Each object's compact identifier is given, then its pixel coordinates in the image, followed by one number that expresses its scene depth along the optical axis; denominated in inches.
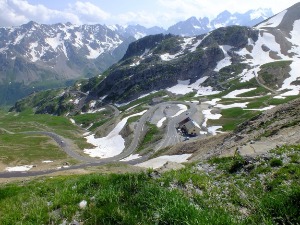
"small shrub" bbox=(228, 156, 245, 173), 695.6
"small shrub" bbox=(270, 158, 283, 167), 651.3
